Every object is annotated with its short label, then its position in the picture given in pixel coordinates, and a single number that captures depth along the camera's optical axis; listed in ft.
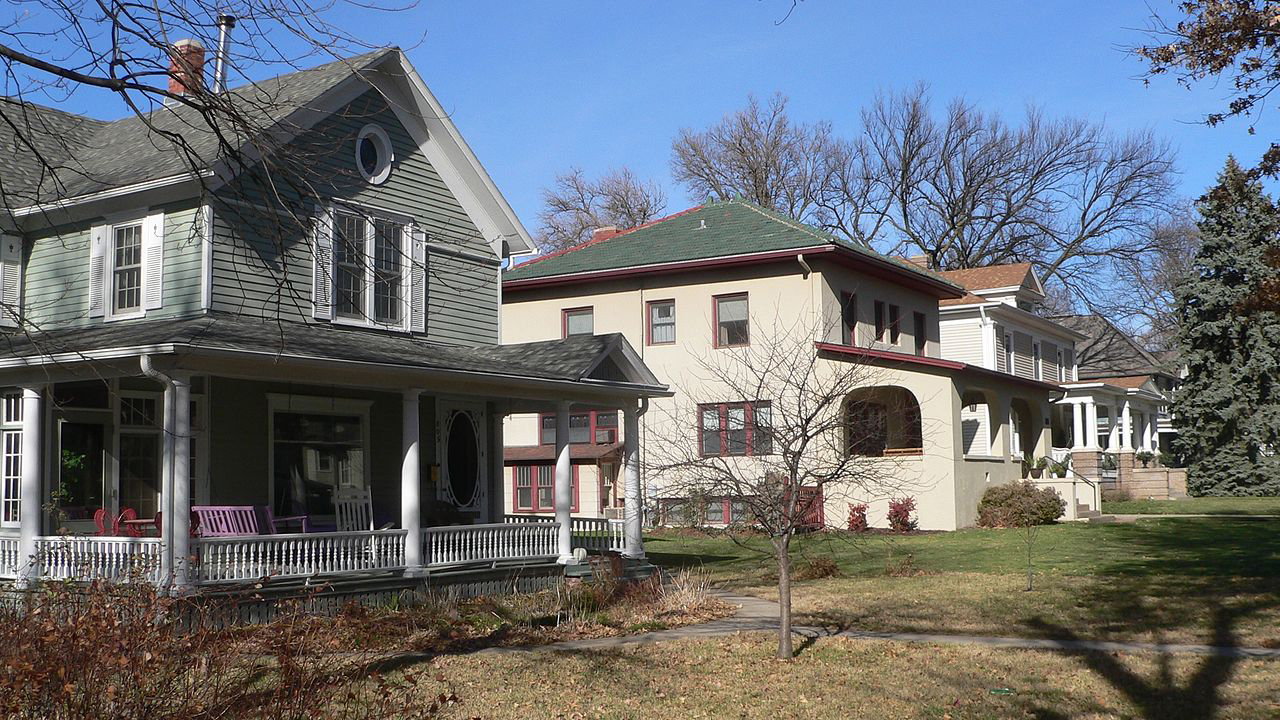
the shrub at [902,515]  94.43
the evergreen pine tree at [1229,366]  136.05
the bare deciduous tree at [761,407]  89.86
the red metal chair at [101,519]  48.32
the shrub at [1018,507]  97.71
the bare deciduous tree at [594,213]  192.03
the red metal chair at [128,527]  48.60
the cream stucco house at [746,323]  95.86
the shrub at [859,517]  92.84
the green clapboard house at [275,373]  45.70
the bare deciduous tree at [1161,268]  186.39
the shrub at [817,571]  64.59
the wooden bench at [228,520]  48.67
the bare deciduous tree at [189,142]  23.16
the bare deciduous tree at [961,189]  184.65
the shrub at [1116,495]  141.59
